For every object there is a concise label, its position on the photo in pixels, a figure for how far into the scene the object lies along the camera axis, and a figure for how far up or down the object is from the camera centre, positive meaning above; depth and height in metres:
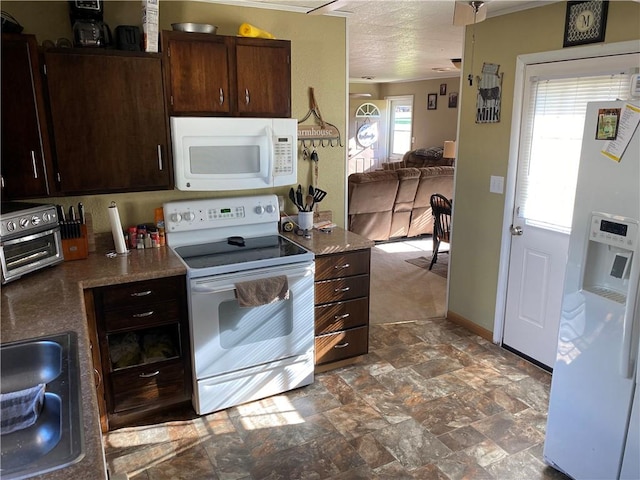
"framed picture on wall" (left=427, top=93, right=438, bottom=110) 9.09 +0.55
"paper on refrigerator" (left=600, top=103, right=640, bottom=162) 1.79 -0.01
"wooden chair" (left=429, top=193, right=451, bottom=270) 5.06 -0.96
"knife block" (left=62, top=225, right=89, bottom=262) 2.49 -0.60
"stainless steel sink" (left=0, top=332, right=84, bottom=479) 1.09 -0.73
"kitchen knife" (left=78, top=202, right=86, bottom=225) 2.53 -0.43
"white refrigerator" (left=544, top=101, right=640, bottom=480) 1.81 -0.72
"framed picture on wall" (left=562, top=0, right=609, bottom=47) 2.56 +0.58
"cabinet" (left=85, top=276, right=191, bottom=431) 2.37 -1.14
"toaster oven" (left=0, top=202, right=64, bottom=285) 2.12 -0.49
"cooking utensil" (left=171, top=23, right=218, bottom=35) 2.57 +0.55
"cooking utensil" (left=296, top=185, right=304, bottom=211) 3.24 -0.46
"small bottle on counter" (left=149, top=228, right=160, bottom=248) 2.78 -0.62
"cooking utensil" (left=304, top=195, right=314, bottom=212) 3.22 -0.49
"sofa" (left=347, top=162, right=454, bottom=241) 5.60 -0.84
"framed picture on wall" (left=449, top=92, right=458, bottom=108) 8.59 +0.56
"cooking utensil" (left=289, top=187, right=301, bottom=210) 3.27 -0.44
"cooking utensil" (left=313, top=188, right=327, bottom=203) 3.27 -0.44
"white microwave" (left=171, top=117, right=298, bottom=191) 2.60 -0.12
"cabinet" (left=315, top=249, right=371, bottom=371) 2.93 -1.10
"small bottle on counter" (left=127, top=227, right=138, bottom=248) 2.73 -0.59
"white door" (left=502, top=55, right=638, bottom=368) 2.79 -0.39
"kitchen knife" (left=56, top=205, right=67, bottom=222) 2.47 -0.43
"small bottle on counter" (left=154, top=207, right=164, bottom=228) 2.82 -0.51
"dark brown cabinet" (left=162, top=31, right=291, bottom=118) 2.55 +0.30
